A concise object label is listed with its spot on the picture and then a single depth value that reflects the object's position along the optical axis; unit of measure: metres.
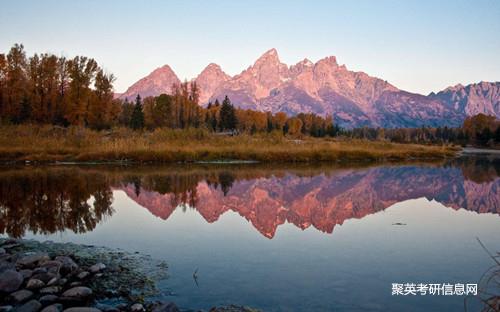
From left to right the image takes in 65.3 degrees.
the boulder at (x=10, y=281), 5.39
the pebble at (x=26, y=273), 5.74
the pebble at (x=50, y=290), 5.35
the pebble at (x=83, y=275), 6.02
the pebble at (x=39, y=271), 5.81
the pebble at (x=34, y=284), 5.50
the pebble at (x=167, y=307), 4.81
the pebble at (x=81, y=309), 4.72
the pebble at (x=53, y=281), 5.60
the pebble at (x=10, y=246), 7.38
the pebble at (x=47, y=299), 5.08
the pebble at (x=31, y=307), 4.79
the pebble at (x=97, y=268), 6.28
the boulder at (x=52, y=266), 5.97
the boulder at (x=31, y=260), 6.18
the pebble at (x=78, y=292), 5.33
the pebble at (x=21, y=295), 5.15
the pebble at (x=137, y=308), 4.93
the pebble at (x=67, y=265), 6.16
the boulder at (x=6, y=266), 5.75
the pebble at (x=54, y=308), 4.70
